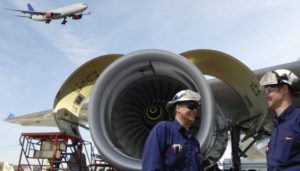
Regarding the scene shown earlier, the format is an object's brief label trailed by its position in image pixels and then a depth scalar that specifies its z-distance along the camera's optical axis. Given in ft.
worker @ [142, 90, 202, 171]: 7.34
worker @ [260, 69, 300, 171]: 6.46
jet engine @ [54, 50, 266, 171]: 13.93
